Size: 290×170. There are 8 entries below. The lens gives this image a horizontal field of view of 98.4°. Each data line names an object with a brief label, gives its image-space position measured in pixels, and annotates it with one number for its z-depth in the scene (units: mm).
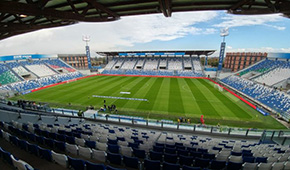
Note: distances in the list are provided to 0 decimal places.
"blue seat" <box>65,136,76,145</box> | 5773
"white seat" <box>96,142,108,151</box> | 5165
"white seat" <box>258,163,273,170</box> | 4402
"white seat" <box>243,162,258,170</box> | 4461
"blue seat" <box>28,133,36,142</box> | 5516
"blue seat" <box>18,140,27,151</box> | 4652
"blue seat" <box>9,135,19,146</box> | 4985
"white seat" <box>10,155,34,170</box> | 3082
